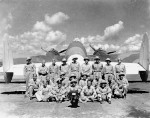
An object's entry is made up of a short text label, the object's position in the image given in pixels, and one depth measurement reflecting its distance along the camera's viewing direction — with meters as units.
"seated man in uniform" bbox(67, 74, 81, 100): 7.83
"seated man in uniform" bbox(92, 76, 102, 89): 9.61
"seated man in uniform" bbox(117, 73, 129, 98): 9.81
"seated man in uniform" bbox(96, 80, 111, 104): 8.86
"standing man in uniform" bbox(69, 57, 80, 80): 10.34
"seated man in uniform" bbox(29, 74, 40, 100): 9.87
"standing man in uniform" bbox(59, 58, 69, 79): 10.30
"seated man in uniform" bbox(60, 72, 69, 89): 9.37
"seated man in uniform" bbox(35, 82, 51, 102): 9.09
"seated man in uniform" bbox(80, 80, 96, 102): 8.87
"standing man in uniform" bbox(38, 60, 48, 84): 9.95
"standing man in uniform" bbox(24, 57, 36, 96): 10.50
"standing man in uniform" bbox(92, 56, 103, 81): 10.24
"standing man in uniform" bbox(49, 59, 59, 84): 10.45
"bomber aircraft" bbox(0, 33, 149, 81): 13.81
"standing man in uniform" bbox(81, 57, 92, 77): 10.16
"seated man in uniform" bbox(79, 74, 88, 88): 9.33
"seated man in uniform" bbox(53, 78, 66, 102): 8.97
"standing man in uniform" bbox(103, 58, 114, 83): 10.25
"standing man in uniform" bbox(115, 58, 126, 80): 10.39
